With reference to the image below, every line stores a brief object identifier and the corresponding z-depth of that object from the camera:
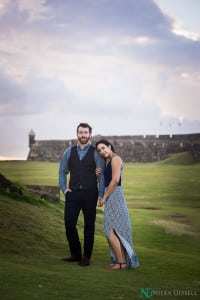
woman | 8.28
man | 8.35
